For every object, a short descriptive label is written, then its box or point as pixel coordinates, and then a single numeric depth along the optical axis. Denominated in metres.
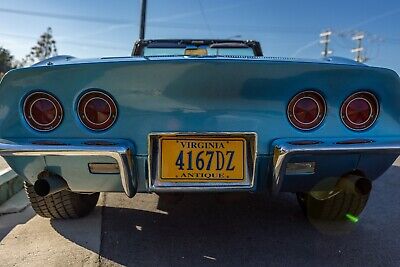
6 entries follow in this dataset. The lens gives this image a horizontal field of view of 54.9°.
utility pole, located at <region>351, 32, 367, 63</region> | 40.72
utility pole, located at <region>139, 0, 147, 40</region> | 13.41
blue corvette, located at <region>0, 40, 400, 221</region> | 1.98
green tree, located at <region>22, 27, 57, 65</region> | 61.69
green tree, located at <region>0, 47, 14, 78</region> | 63.84
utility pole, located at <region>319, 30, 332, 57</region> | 40.50
